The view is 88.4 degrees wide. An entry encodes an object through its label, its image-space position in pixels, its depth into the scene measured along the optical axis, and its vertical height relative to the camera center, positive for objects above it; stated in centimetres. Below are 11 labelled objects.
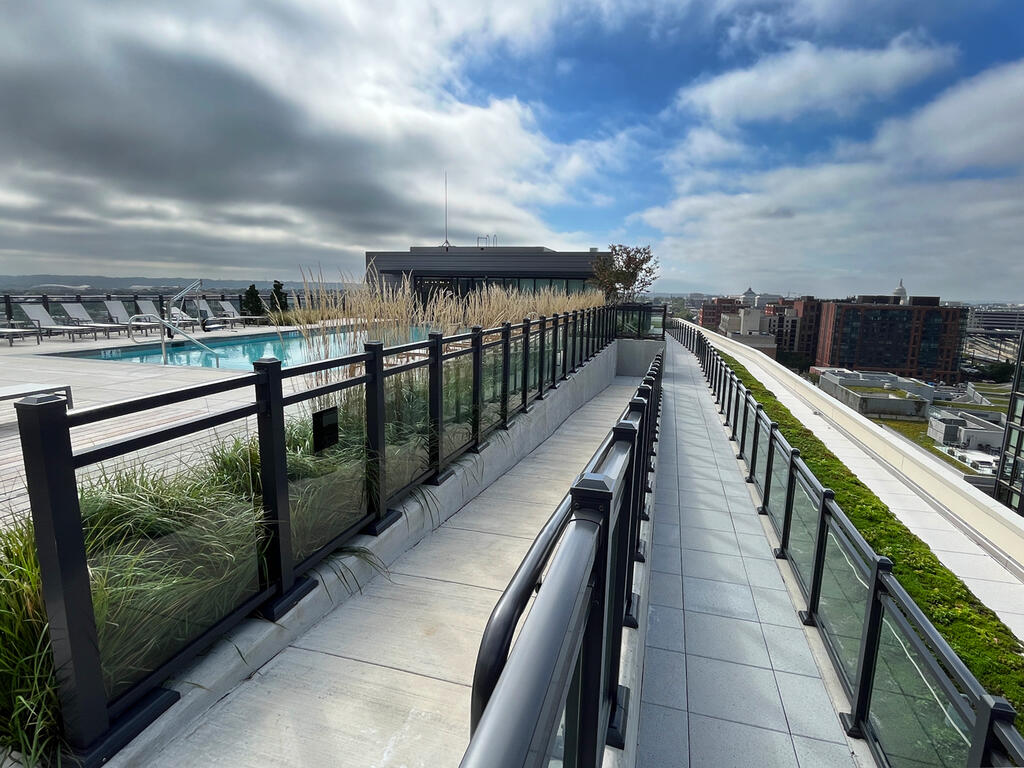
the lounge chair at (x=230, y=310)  2237 -70
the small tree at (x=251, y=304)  2254 -41
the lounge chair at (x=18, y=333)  1335 -113
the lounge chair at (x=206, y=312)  2036 -73
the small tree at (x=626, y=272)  2473 +136
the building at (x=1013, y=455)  2514 -730
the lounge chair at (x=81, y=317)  1638 -80
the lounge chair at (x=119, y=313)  1755 -72
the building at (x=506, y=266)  2984 +186
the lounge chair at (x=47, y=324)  1472 -98
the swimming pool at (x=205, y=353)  1330 -160
